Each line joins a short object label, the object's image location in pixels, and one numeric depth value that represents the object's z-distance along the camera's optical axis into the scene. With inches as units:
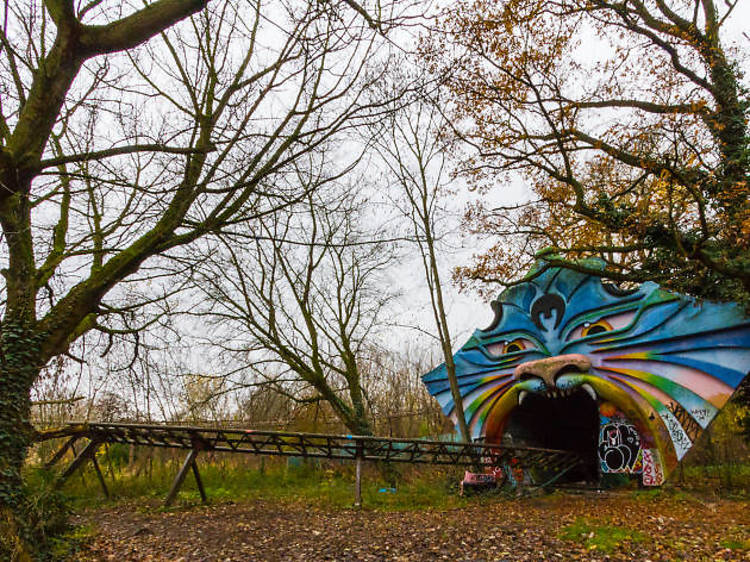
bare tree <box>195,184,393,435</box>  589.0
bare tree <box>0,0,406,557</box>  162.6
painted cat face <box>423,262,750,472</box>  400.8
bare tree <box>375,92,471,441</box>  569.3
